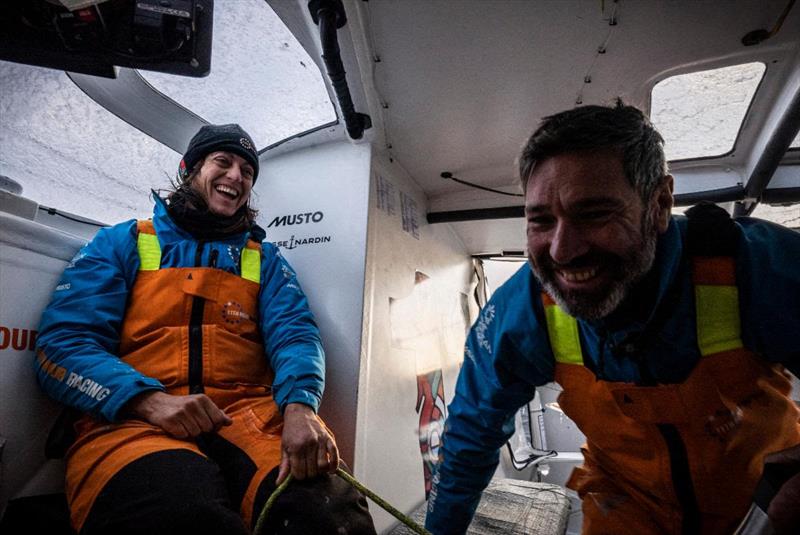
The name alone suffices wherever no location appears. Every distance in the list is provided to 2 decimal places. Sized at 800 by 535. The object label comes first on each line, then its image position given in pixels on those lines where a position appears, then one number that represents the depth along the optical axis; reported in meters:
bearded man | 1.03
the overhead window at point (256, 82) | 1.63
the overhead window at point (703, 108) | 1.85
